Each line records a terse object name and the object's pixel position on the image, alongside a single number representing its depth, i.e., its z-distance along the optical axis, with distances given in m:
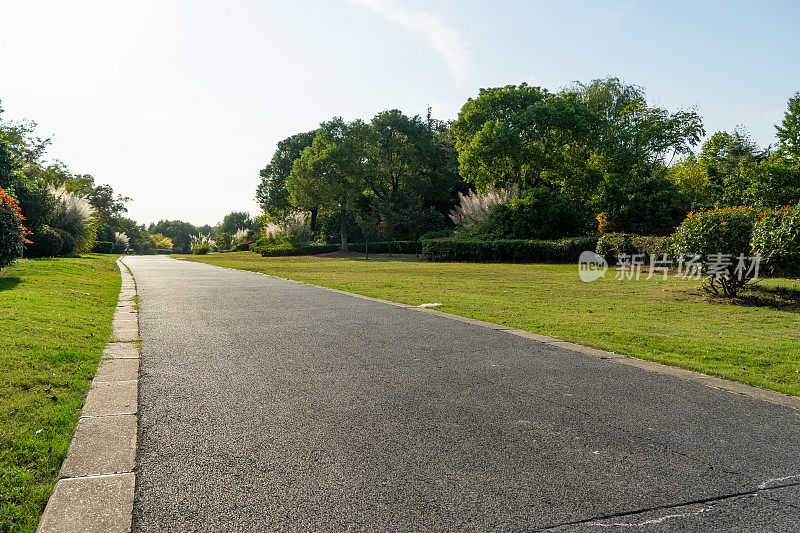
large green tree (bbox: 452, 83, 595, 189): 30.53
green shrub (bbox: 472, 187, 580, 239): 27.73
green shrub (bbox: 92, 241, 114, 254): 38.67
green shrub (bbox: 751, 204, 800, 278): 8.58
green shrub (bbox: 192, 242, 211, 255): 45.59
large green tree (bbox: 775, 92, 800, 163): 28.16
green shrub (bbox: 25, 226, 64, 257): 19.36
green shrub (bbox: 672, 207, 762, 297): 9.52
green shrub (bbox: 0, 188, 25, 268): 10.79
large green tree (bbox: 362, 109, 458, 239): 39.69
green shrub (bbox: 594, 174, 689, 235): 28.34
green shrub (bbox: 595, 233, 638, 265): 19.59
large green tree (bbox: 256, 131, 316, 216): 52.22
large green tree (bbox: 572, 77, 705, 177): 36.09
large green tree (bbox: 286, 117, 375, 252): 38.38
